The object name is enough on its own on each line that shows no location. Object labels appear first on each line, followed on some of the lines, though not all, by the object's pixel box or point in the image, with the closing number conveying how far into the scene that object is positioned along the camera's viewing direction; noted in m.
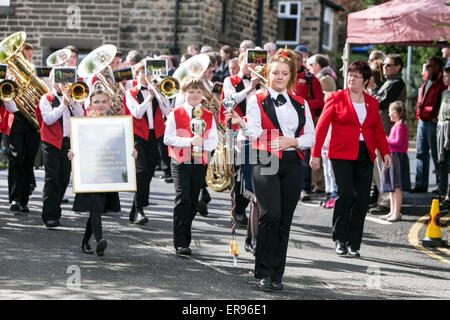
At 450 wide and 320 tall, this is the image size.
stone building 24.97
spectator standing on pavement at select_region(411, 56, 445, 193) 14.19
